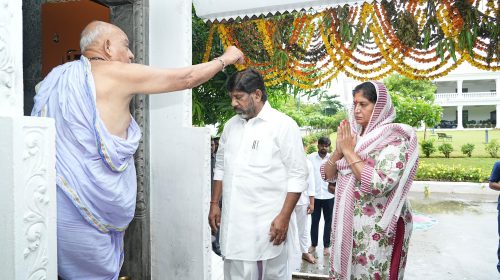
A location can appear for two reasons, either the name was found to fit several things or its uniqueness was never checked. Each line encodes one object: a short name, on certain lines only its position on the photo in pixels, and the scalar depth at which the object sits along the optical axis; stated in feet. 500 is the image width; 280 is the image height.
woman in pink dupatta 7.71
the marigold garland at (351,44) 13.37
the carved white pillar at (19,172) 4.65
